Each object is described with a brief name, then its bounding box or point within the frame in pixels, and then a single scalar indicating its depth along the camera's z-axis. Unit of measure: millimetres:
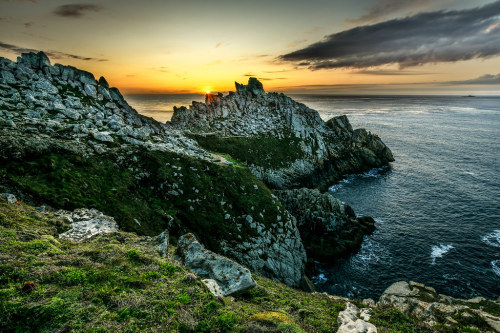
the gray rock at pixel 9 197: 15706
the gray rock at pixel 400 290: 25945
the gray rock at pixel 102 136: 28438
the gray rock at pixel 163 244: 14594
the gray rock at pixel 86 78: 35938
